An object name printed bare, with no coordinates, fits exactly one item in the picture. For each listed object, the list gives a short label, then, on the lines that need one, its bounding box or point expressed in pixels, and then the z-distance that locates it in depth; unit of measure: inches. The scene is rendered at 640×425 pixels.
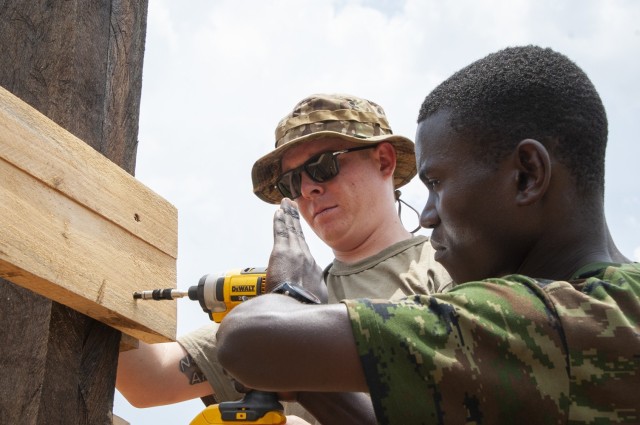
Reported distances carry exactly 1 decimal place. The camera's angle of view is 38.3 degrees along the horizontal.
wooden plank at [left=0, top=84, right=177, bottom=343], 92.0
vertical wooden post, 98.7
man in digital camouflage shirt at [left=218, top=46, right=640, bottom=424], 67.9
